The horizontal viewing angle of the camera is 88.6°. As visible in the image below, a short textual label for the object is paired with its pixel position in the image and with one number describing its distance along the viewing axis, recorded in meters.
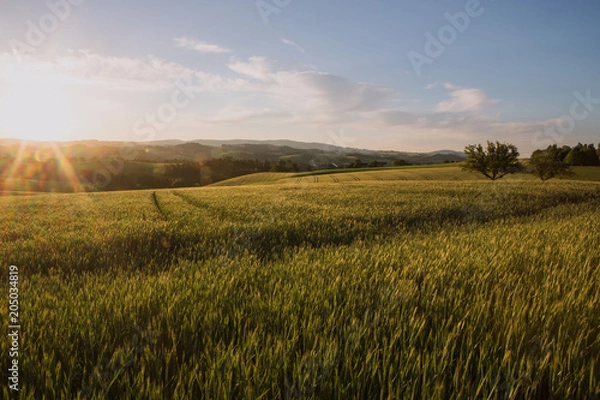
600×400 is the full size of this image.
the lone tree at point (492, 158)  51.00
